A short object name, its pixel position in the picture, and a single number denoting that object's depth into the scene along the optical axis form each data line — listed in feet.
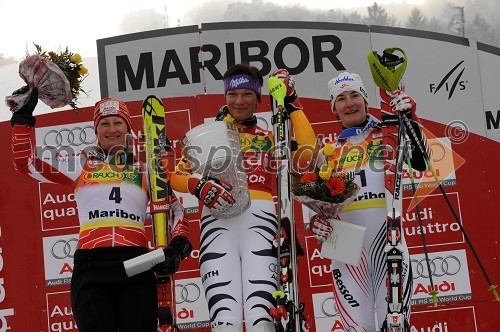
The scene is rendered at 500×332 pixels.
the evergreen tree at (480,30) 95.79
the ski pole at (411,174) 30.30
